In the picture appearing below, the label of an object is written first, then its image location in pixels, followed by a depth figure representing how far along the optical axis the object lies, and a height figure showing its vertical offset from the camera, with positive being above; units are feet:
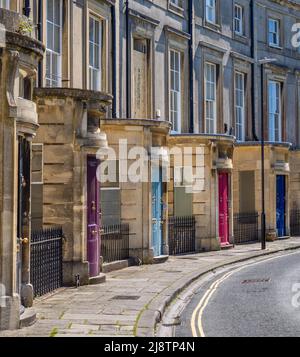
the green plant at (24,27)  38.19 +9.68
